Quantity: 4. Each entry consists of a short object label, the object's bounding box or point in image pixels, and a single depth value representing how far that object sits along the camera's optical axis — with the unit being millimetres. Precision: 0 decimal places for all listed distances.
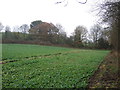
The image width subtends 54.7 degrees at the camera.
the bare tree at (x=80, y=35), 62744
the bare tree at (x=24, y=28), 70000
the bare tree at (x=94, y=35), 62625
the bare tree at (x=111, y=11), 6561
